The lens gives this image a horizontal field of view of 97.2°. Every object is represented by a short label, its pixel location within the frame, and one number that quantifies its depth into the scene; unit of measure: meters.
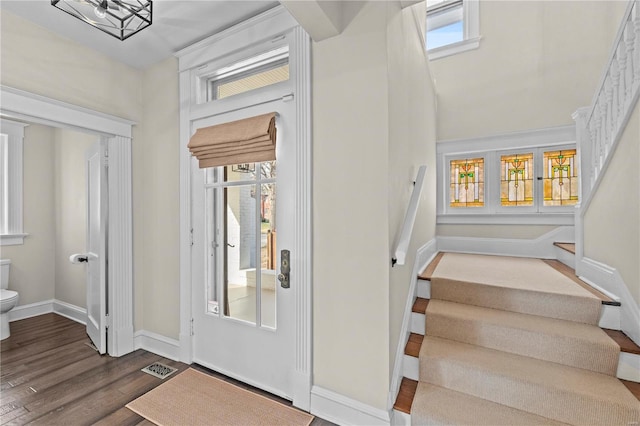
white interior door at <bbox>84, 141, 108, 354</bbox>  2.47
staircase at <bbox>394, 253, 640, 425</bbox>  1.45
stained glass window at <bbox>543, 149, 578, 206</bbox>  3.39
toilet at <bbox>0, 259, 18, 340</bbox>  2.71
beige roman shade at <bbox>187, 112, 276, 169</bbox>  1.87
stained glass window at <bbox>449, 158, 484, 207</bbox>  3.86
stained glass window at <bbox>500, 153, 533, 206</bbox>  3.61
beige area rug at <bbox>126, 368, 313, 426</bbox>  1.68
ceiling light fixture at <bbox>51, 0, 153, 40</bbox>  1.44
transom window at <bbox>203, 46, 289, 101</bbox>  2.00
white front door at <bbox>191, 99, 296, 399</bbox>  1.89
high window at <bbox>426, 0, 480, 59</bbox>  3.79
